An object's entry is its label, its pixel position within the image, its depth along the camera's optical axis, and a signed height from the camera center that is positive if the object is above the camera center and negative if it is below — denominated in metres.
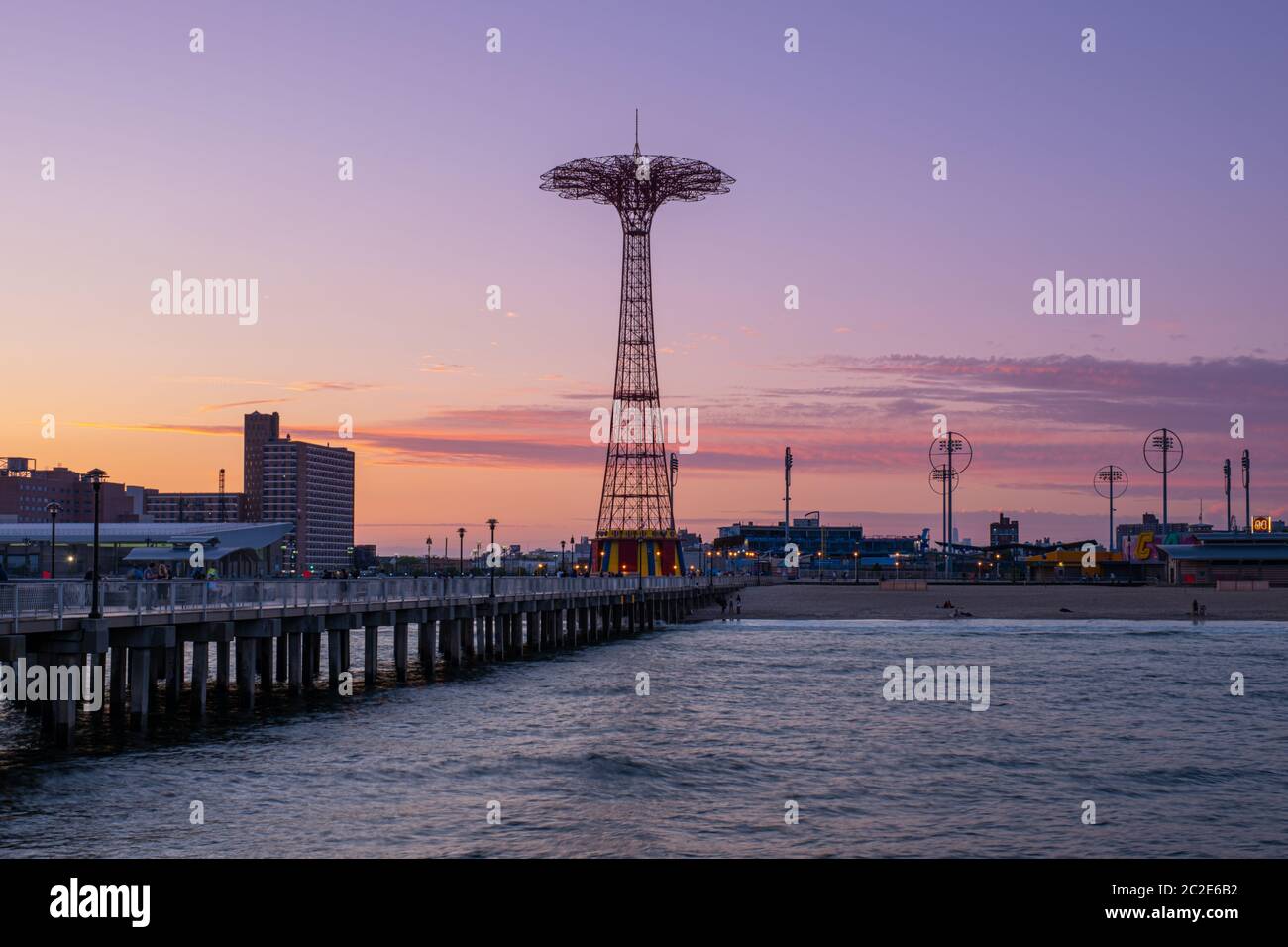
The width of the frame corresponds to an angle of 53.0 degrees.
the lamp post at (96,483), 32.97 +1.19
